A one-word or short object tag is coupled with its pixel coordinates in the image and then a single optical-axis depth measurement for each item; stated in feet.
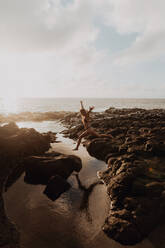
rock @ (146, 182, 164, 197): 14.99
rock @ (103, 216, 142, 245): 11.82
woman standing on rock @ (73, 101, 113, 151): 33.60
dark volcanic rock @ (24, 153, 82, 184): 20.38
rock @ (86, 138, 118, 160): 28.71
